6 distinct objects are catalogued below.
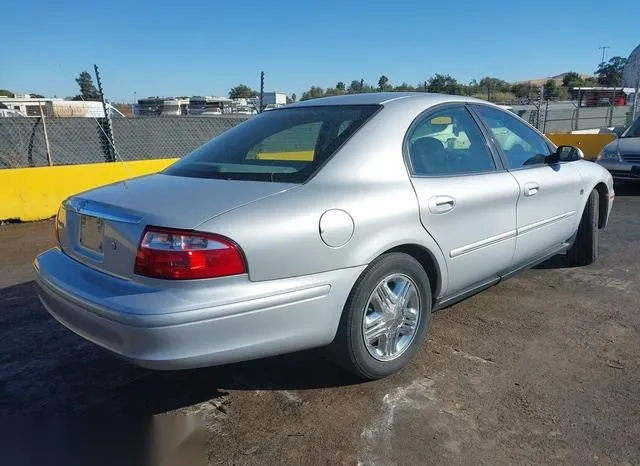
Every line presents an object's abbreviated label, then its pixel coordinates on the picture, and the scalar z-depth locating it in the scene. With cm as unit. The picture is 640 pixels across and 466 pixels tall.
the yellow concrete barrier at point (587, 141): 1349
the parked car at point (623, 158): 938
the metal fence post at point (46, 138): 895
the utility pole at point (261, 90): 1016
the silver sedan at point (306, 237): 239
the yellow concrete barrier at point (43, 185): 762
